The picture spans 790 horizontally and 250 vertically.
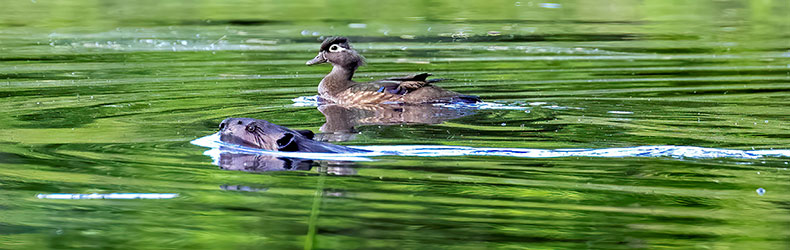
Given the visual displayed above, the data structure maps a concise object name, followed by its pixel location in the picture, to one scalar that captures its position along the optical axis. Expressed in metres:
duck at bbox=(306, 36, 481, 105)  22.20
